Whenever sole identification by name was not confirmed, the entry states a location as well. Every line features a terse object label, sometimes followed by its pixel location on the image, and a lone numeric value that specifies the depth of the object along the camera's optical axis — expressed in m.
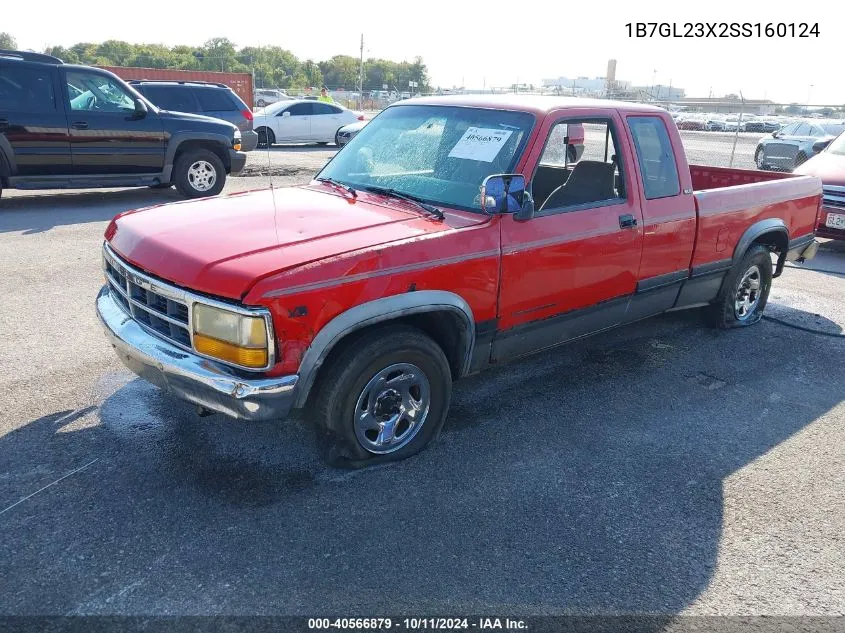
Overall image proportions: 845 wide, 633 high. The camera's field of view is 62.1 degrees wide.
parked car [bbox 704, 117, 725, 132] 45.86
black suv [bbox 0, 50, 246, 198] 9.45
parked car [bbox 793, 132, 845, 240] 9.23
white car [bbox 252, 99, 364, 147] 20.56
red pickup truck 3.16
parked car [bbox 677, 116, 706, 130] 43.06
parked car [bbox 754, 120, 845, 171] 16.28
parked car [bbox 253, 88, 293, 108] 40.97
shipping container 23.88
